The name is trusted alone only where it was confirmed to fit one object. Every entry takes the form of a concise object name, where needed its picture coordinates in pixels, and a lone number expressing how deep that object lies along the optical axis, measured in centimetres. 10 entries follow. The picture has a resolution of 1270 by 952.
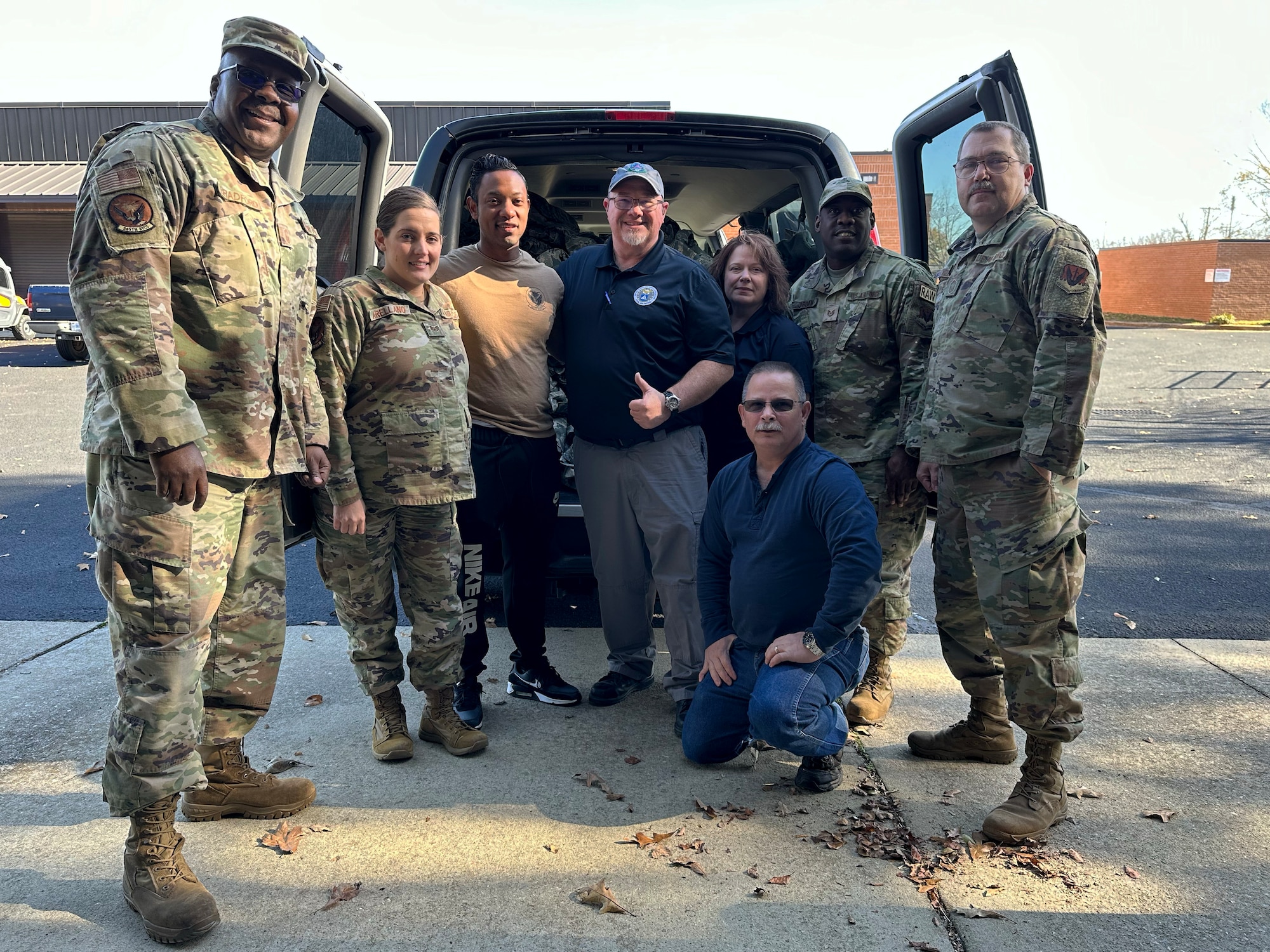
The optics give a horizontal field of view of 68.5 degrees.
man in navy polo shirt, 342
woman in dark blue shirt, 350
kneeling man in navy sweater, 286
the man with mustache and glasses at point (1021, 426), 264
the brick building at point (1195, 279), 2777
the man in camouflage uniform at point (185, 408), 219
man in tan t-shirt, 336
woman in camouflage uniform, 300
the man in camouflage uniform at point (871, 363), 335
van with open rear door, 342
